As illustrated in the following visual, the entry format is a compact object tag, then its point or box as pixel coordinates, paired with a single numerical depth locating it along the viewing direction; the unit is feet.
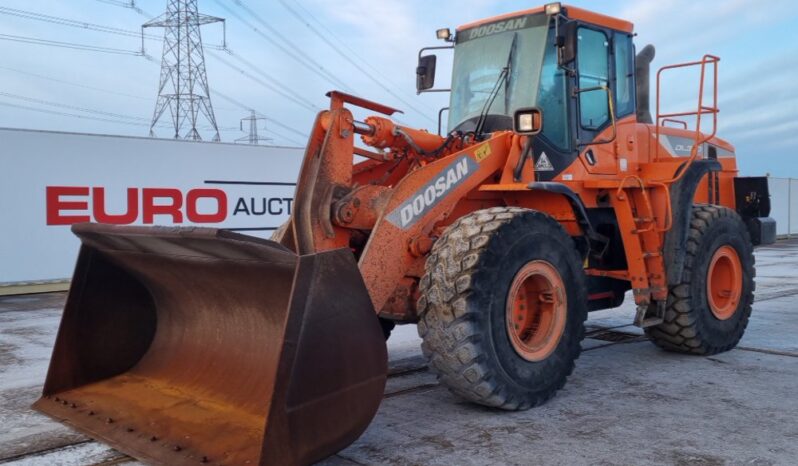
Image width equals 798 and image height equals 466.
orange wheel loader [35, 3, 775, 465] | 11.28
